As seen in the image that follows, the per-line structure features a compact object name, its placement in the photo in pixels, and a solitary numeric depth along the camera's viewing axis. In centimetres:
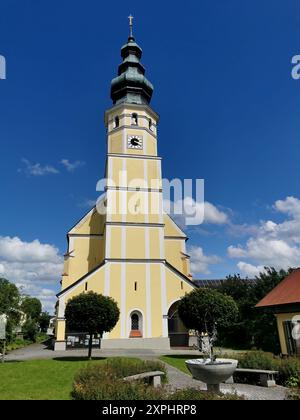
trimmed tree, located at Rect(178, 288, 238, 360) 1783
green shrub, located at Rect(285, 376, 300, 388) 1017
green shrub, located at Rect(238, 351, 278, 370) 1208
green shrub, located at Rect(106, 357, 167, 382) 1128
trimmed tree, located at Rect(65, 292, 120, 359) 1753
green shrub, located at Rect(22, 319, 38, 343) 4273
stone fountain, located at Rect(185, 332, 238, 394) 812
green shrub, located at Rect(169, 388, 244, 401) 699
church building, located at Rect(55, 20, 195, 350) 2611
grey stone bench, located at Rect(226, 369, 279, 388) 1081
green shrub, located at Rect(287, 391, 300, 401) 782
